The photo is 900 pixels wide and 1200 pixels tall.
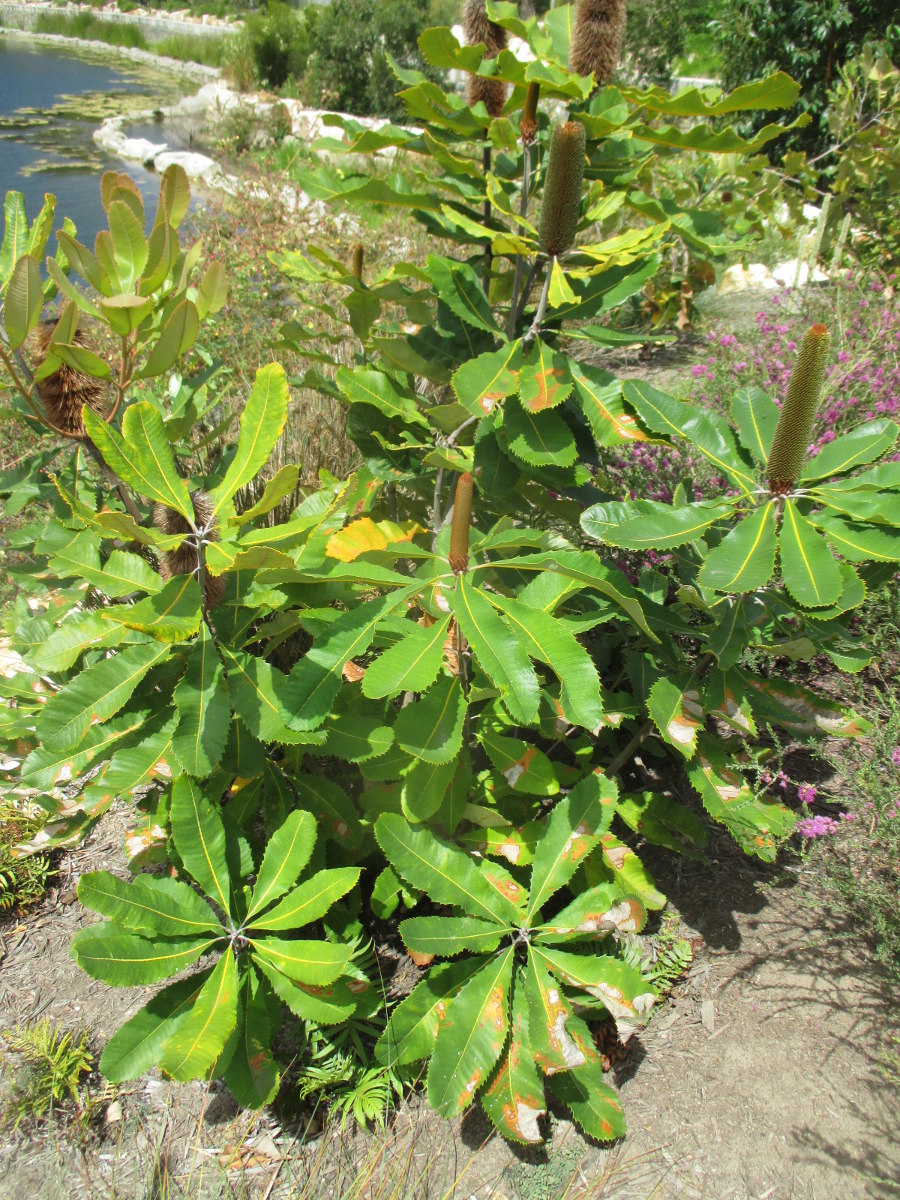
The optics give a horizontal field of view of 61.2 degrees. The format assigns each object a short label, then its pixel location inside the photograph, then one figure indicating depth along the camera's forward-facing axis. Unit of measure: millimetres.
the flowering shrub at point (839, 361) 2988
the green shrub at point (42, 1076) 1778
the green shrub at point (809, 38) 8500
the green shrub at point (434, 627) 1344
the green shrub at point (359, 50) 15891
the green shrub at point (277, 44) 17609
